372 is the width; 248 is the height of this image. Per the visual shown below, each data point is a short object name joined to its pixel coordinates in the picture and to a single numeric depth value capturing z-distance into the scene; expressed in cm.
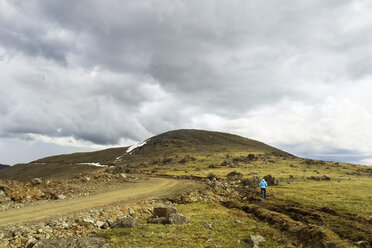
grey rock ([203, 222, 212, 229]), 1994
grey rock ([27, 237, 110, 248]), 1382
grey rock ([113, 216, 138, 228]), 1901
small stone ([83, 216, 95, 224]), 1878
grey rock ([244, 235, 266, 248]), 1619
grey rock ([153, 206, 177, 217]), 2239
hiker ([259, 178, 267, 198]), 3506
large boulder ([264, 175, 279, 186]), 4831
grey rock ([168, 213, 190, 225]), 2022
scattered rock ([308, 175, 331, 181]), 5795
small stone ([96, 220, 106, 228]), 1888
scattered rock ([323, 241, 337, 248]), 1523
